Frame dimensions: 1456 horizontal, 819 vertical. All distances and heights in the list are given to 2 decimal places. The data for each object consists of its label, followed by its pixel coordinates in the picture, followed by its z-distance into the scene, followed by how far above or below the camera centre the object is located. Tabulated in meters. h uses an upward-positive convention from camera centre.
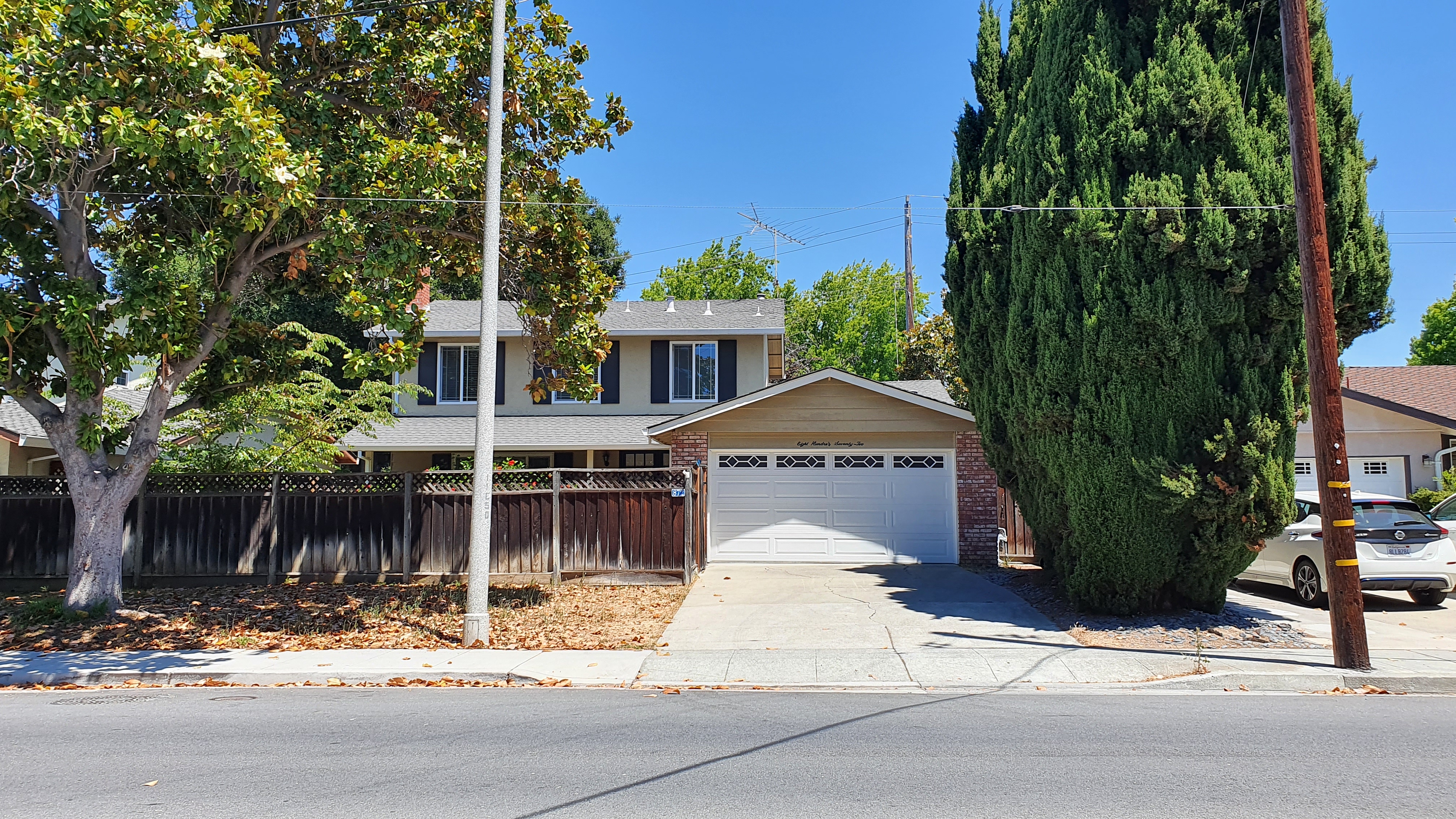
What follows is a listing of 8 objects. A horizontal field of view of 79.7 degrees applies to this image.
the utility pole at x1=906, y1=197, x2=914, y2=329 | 30.30 +6.93
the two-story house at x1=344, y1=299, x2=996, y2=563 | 15.79 +0.35
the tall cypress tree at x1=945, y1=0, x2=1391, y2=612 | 9.52 +2.25
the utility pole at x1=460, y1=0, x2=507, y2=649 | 9.99 +1.17
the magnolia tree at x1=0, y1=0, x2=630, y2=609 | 8.34 +3.39
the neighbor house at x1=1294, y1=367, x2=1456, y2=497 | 20.09 +1.06
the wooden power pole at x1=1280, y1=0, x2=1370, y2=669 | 8.49 +1.26
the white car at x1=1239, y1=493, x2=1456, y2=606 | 11.78 -0.86
